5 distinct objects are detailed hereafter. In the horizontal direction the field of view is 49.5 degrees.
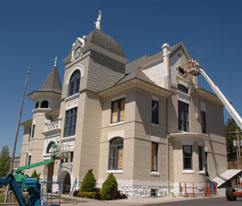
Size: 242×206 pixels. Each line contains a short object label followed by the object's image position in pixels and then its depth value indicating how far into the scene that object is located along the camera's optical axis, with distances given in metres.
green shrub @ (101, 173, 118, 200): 18.83
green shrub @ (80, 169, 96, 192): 20.34
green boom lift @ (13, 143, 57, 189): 11.83
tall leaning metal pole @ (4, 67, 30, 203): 18.00
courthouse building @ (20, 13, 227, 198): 21.28
